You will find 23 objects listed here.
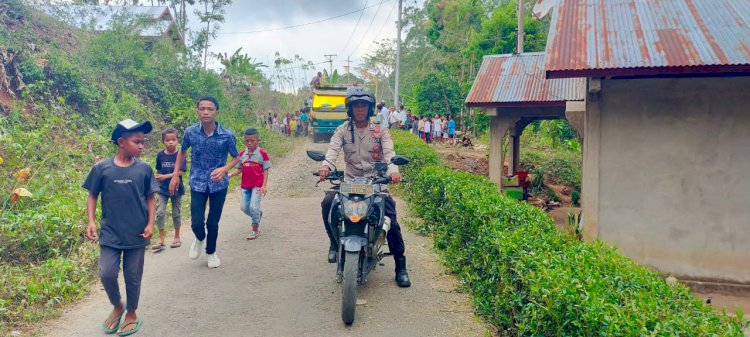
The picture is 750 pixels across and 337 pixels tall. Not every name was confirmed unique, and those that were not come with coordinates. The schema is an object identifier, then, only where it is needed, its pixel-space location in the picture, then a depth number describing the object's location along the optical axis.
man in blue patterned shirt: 6.21
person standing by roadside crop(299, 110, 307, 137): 31.30
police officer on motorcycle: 5.71
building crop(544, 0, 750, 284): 7.59
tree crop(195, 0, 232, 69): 32.16
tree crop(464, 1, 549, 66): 24.92
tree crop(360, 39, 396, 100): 53.62
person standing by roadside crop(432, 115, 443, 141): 26.86
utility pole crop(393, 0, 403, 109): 29.39
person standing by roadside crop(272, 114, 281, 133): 32.32
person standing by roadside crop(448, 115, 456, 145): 26.58
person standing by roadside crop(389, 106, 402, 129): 26.10
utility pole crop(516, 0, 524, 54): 19.77
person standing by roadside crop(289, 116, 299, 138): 31.66
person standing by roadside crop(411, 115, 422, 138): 27.72
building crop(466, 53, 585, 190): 13.19
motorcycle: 4.74
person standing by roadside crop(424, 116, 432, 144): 26.27
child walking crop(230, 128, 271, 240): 7.91
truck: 25.36
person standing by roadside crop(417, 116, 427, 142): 26.48
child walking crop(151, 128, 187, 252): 7.32
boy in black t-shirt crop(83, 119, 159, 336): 4.46
